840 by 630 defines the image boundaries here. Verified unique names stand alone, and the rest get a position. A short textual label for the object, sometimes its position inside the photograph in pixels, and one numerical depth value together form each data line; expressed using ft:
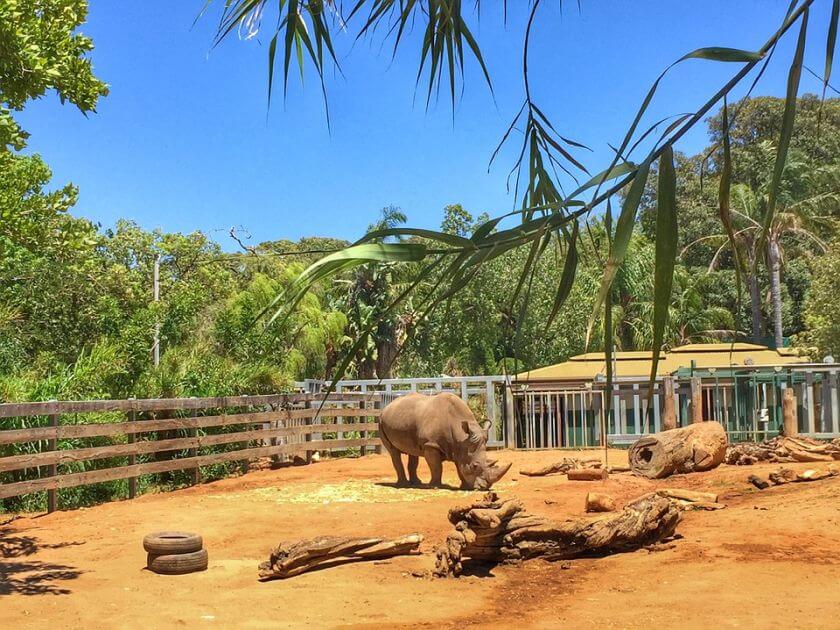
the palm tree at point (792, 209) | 88.17
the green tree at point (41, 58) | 23.00
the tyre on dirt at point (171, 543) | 24.18
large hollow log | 43.50
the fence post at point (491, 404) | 64.27
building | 56.39
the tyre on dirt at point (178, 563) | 23.99
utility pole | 87.56
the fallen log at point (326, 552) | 23.75
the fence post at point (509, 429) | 63.93
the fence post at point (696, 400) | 55.31
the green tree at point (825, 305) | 72.23
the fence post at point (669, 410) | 56.80
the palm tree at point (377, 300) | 101.40
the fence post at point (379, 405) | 61.11
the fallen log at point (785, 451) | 43.11
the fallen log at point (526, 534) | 24.06
